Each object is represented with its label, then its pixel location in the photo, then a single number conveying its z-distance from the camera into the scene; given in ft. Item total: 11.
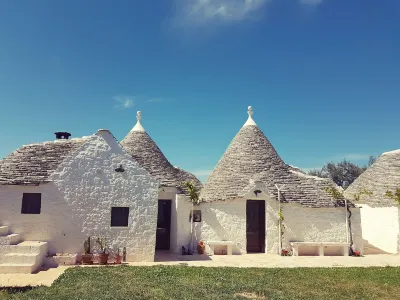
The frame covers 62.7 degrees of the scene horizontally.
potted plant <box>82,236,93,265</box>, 39.45
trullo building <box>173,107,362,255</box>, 51.34
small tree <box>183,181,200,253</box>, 50.39
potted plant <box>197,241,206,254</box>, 49.96
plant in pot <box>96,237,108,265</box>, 39.73
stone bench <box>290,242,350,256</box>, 50.24
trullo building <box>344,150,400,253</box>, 55.47
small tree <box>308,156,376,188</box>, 152.56
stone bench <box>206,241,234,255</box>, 49.98
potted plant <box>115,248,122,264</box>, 40.47
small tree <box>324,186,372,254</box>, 52.78
